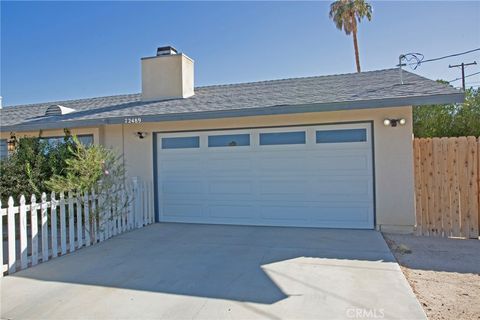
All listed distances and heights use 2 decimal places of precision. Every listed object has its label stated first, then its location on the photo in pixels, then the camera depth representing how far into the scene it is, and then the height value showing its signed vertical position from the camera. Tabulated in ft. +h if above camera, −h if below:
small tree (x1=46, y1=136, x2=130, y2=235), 18.88 -1.06
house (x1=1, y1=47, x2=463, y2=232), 21.66 +1.06
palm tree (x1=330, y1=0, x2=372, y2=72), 64.08 +29.95
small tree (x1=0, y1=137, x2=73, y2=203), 22.63 -0.08
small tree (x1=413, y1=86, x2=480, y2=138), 42.65 +5.25
